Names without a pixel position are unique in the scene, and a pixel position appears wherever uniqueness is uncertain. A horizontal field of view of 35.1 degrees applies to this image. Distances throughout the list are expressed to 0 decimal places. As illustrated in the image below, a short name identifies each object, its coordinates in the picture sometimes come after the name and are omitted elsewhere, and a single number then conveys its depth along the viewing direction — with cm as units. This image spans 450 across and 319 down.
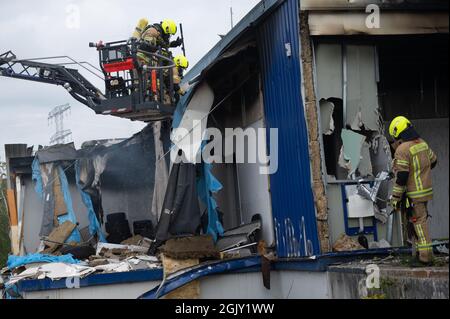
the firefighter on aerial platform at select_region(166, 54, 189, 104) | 1459
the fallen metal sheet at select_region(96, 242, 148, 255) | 1478
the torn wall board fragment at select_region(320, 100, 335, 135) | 1049
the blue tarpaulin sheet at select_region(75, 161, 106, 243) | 1628
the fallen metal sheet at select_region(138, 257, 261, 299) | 1102
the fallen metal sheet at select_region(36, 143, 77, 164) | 1648
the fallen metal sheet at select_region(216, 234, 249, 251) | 1265
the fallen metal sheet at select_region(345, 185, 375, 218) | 1027
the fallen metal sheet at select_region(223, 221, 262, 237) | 1270
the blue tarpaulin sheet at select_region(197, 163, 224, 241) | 1297
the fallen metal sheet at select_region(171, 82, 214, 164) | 1277
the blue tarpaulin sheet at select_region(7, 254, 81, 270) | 1346
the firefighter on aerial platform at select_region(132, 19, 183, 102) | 1416
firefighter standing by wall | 852
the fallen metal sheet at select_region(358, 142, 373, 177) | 1053
